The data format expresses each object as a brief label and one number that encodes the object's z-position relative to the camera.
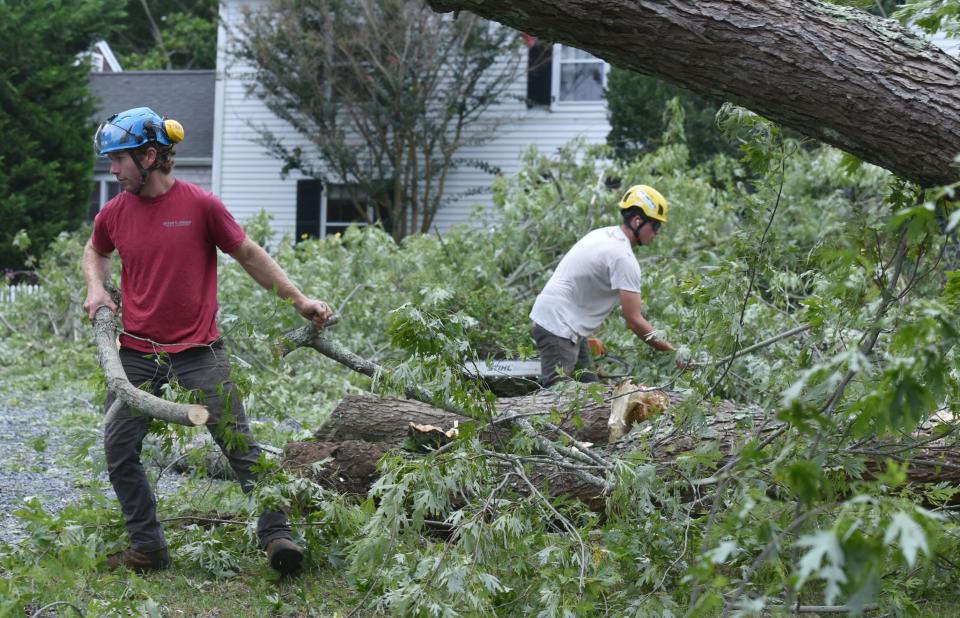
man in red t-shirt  8.23
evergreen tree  35.12
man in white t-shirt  12.32
